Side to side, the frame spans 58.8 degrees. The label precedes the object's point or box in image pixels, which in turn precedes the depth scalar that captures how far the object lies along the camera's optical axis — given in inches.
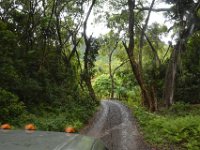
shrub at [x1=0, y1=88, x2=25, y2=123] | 286.4
